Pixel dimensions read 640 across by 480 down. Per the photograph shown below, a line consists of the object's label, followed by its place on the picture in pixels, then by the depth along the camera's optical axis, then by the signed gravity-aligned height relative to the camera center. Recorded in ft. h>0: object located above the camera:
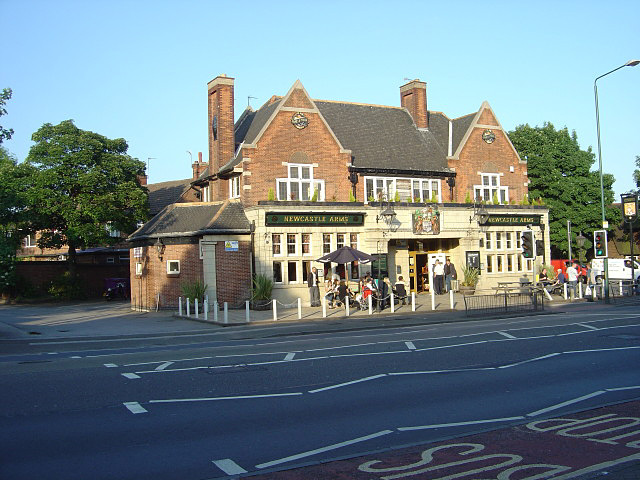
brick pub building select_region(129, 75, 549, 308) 99.71 +11.22
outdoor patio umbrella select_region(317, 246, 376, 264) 90.02 +1.53
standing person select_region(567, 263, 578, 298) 104.32 -2.82
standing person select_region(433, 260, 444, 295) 111.65 -2.35
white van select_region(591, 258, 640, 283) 137.90 -2.61
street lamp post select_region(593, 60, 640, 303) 94.27 +14.88
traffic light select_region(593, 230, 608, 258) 91.05 +2.05
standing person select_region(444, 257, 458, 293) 111.66 -1.45
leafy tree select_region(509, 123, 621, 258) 164.76 +20.86
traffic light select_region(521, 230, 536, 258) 86.12 +2.36
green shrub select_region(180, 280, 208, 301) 94.38 -2.73
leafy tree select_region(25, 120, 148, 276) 126.11 +17.80
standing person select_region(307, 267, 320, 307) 97.40 -3.34
